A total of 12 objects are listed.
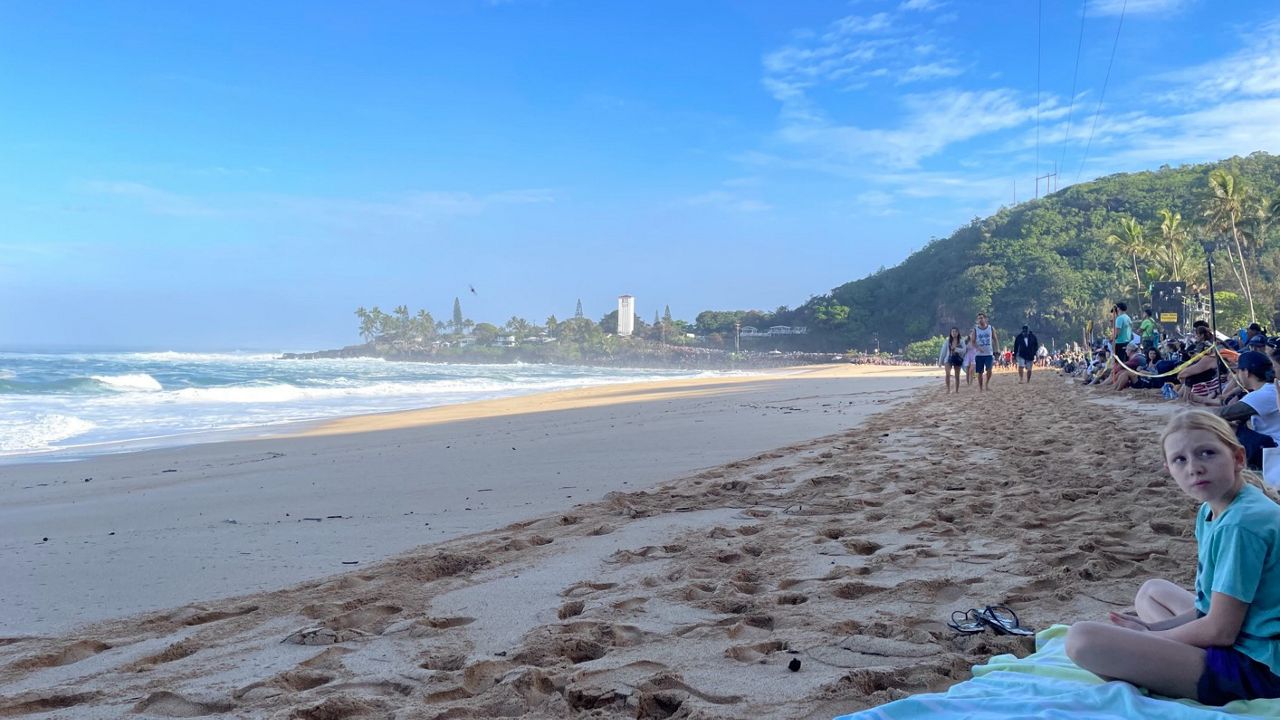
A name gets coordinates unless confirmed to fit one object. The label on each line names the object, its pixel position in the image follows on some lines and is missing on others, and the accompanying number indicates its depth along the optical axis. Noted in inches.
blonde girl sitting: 74.8
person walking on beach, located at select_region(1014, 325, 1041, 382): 660.1
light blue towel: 74.4
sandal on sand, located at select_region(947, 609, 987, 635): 100.2
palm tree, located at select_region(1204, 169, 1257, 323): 1476.4
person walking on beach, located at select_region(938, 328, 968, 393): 587.8
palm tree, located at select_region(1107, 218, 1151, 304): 1886.1
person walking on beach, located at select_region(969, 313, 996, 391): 572.6
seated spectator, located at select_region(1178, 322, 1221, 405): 346.3
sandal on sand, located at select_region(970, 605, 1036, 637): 98.4
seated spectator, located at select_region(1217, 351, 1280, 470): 168.7
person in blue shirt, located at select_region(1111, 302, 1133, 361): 534.6
